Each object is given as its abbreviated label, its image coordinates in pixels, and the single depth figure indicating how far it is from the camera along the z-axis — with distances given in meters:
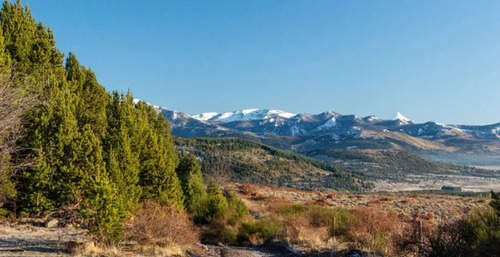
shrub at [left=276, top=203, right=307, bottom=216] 28.86
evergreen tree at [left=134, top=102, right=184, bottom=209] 24.64
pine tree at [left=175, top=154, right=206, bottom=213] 29.78
